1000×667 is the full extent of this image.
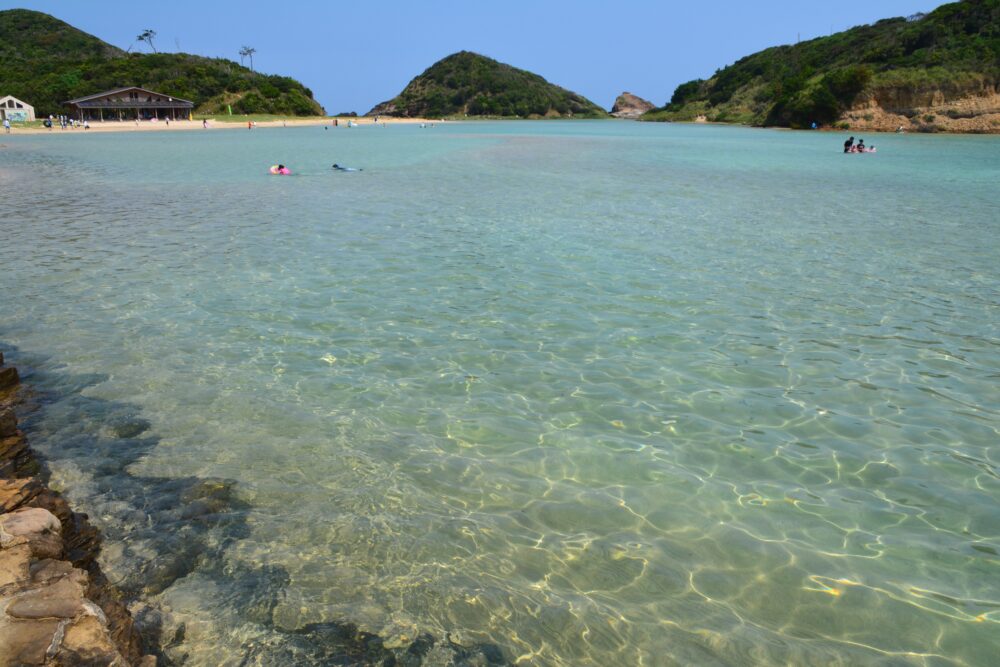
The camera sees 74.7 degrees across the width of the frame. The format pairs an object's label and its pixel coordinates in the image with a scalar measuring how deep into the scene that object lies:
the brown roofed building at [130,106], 94.19
